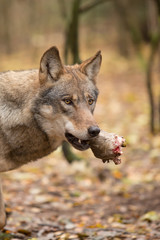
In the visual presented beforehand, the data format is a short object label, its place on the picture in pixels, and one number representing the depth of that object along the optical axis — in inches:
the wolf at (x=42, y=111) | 305.4
